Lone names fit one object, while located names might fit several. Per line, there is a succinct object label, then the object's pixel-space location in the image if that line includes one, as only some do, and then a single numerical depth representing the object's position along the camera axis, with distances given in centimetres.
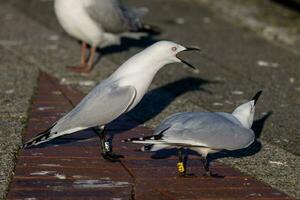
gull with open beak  1014
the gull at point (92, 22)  1519
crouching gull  932
